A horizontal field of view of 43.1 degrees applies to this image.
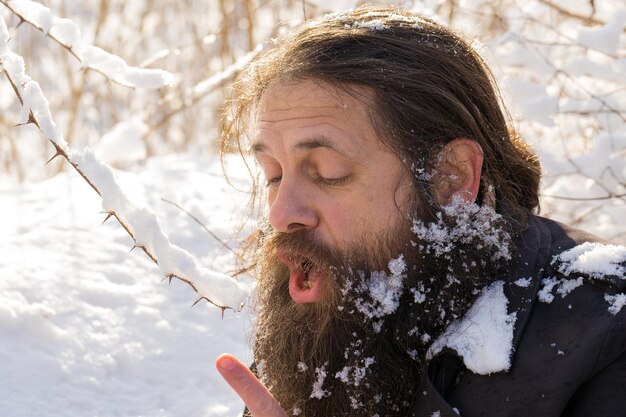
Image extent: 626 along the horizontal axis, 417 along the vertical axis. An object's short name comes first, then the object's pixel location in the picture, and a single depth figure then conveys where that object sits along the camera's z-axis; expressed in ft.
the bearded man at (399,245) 5.57
